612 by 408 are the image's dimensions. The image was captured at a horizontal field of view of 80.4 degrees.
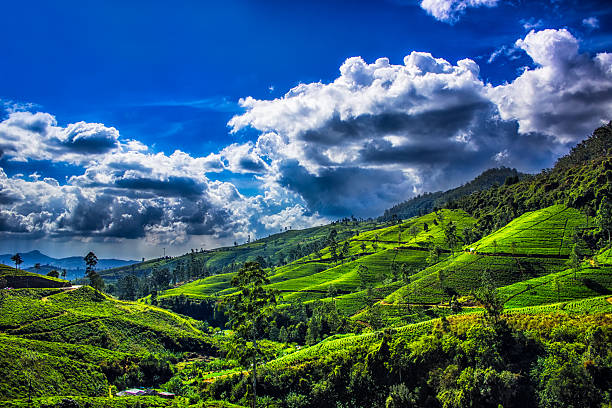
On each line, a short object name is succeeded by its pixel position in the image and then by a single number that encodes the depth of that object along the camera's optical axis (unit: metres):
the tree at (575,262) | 87.79
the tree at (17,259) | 141.76
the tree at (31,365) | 59.26
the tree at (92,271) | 145.25
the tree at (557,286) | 80.56
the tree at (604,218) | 111.26
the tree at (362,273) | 160.25
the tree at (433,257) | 152.71
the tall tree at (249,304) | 46.25
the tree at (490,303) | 54.62
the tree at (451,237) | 163.46
